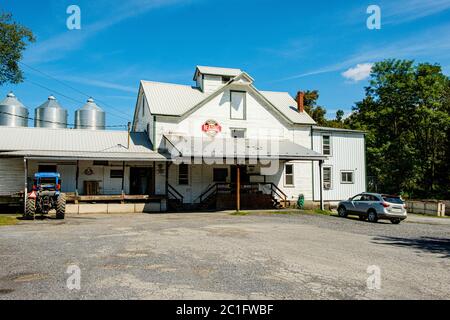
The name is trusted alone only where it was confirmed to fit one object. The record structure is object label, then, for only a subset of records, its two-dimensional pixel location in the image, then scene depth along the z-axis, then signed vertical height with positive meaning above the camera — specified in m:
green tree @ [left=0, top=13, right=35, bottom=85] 28.39 +10.39
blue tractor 17.63 -1.07
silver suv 19.58 -1.69
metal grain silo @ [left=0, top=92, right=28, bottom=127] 33.69 +6.07
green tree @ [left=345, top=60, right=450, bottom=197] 40.81 +5.77
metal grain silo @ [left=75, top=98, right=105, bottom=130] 36.91 +6.02
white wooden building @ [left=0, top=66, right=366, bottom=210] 23.33 +1.65
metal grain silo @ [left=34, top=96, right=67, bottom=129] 35.59 +6.05
